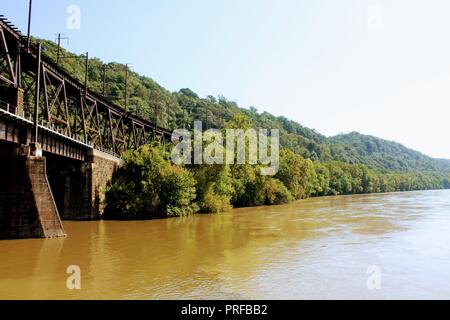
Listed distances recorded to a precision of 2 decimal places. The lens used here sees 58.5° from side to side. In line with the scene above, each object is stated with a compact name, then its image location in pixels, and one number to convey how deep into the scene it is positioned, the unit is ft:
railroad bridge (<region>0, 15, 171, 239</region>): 79.20
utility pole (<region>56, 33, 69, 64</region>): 124.16
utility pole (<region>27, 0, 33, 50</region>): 91.40
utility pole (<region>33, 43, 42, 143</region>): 84.79
